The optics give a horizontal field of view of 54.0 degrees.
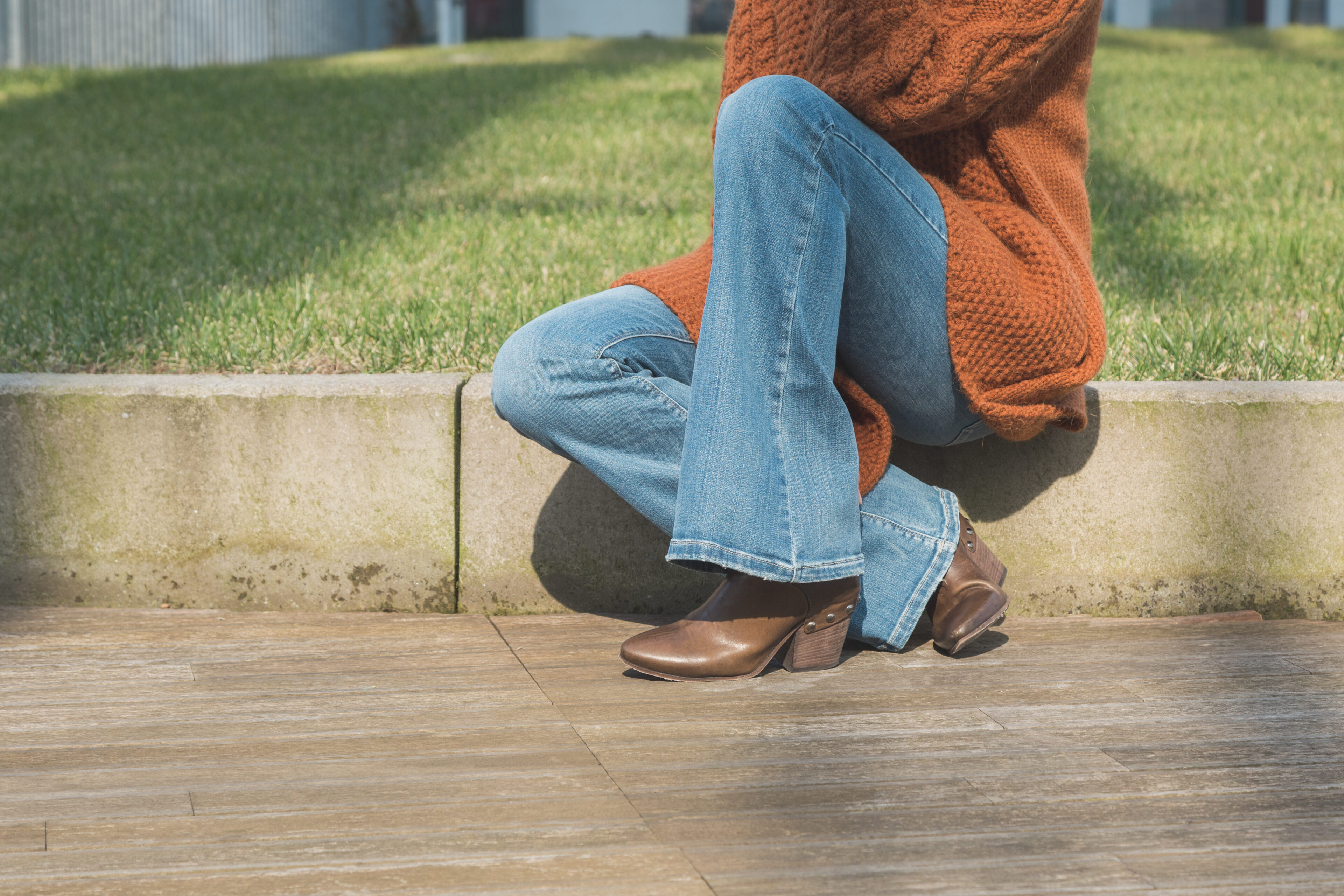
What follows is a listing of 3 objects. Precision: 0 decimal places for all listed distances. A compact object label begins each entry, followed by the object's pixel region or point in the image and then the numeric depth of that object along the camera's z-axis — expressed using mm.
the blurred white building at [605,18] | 20172
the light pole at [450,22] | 19828
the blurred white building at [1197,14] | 20891
